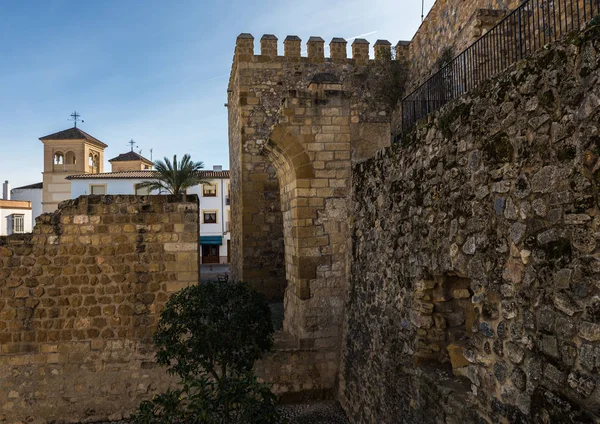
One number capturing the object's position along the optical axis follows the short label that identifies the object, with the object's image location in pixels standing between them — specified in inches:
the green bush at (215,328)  202.7
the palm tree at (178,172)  881.5
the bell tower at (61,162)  1400.1
